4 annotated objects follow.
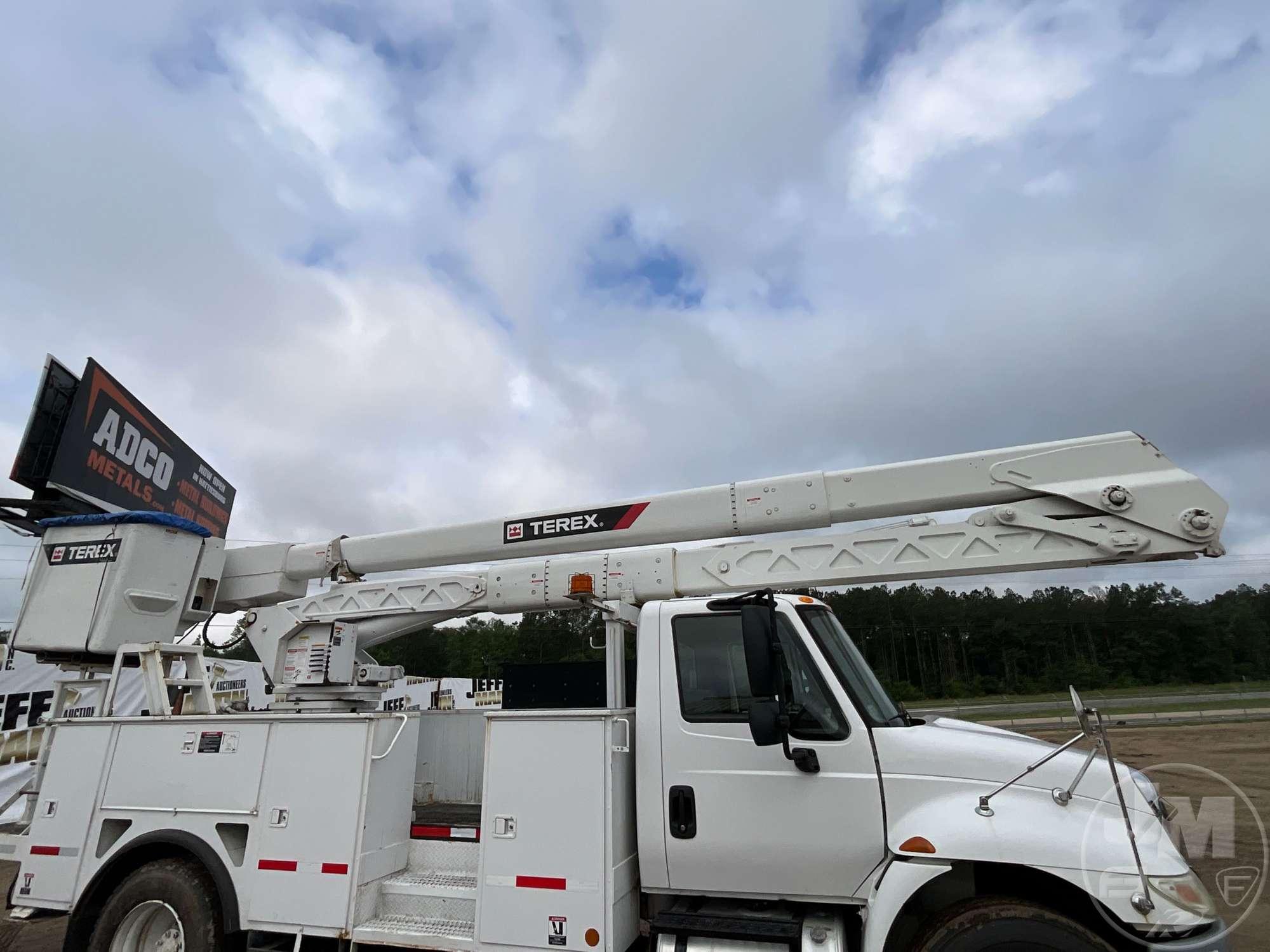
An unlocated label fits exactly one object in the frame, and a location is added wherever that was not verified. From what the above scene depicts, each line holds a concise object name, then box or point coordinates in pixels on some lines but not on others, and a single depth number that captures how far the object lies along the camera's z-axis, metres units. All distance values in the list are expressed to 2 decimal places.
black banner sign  8.95
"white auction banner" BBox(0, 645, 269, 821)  10.57
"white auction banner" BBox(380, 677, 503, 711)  18.06
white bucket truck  3.49
